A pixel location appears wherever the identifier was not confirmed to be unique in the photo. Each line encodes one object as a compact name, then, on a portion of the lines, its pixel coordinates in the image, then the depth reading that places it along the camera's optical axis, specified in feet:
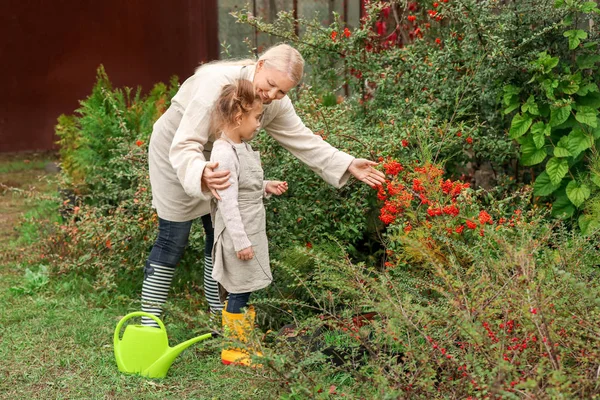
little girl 11.25
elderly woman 11.24
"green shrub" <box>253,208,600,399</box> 8.38
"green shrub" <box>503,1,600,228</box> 13.74
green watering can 11.43
